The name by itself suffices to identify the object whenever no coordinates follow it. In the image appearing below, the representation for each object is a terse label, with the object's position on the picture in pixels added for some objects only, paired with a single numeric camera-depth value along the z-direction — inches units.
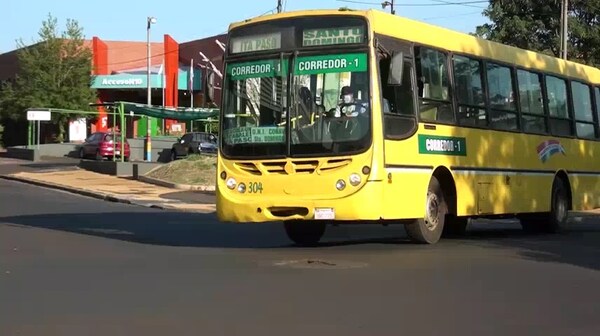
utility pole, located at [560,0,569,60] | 1293.1
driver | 460.1
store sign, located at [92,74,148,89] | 2193.7
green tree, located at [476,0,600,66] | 1513.3
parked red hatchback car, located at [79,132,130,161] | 1628.9
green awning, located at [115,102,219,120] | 1409.9
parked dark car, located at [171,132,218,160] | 1628.9
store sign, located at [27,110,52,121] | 1611.7
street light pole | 1486.2
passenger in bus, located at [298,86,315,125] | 469.4
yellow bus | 458.3
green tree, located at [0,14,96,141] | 2020.2
